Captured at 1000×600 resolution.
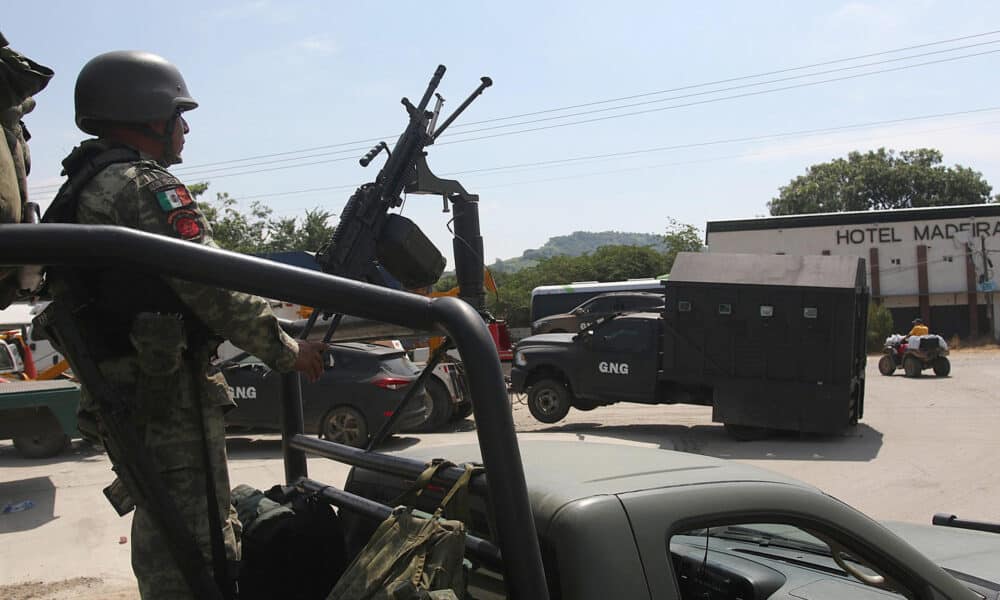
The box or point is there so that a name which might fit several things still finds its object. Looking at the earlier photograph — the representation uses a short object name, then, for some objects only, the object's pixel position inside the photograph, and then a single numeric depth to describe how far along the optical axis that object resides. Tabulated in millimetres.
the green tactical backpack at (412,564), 1501
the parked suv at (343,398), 11242
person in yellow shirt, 19859
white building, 33688
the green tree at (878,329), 28578
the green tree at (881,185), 64188
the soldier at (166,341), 1928
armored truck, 11180
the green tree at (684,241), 55531
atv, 18734
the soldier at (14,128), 1659
